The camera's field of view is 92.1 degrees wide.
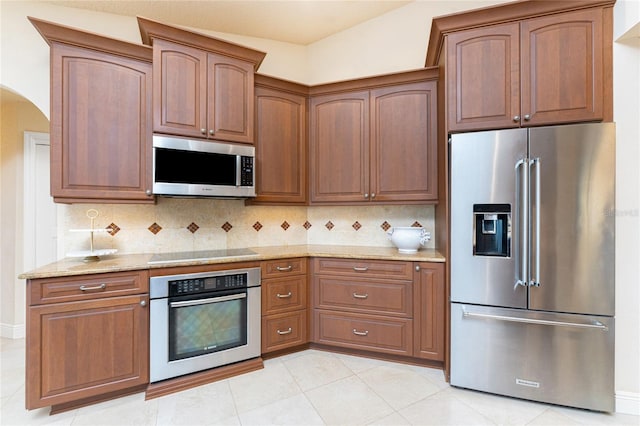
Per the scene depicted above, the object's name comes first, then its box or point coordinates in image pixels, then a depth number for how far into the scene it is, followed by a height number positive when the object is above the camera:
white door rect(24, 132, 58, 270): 3.12 +0.06
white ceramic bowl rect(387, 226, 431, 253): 2.62 -0.22
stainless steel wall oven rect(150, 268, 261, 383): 2.10 -0.79
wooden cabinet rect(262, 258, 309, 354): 2.55 -0.78
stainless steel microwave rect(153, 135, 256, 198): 2.27 +0.35
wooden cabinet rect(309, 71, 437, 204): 2.66 +0.64
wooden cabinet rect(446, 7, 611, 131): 1.91 +0.93
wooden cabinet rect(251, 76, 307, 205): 2.81 +0.67
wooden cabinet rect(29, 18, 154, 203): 2.07 +0.67
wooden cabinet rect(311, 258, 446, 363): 2.37 -0.77
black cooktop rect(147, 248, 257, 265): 2.20 -0.34
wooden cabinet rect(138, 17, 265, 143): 2.28 +1.01
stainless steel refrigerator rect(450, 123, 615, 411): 1.88 -0.32
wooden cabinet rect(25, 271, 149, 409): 1.80 -0.77
